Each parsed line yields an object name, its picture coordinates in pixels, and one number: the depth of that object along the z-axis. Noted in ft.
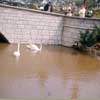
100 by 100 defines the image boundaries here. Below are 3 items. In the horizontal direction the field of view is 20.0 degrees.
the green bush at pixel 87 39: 45.57
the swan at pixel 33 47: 44.48
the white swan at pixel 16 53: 39.95
